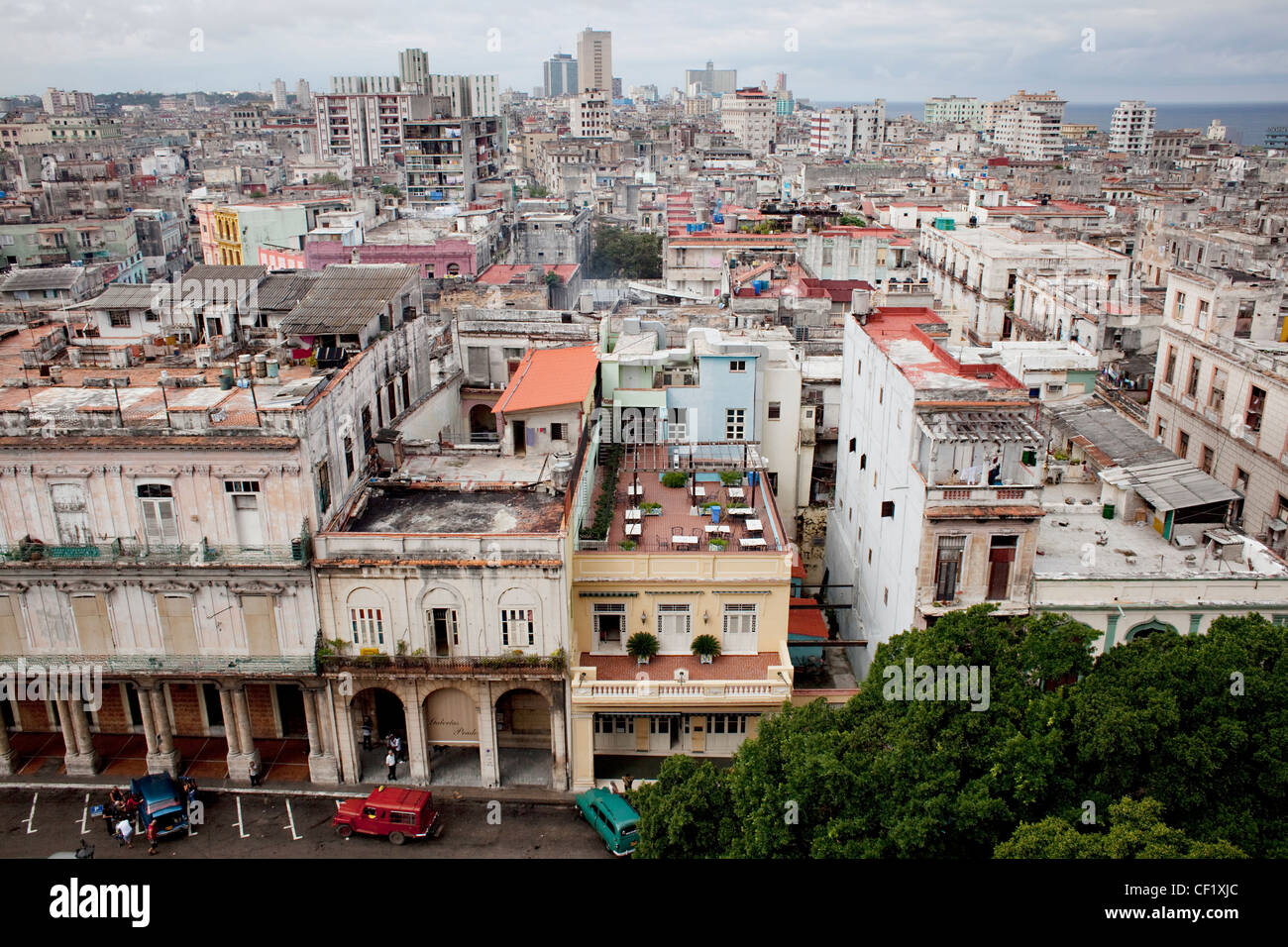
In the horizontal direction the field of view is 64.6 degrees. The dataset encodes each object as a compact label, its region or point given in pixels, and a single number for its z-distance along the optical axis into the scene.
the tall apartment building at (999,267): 71.12
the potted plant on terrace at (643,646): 34.84
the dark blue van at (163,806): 32.91
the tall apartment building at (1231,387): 44.88
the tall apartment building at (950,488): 30.81
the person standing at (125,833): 32.53
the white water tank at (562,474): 36.34
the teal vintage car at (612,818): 31.36
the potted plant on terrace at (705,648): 34.69
